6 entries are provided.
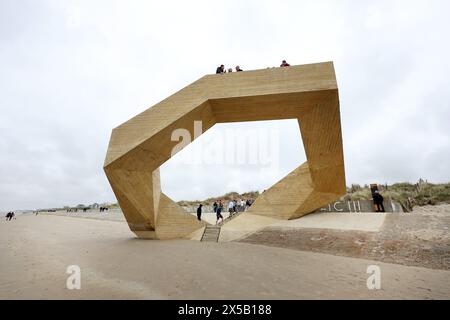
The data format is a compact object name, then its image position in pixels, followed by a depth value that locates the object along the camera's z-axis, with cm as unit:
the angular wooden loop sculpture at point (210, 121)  1066
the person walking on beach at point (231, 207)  1973
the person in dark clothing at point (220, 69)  1234
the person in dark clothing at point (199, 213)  1675
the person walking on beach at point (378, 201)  1503
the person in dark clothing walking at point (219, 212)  1685
